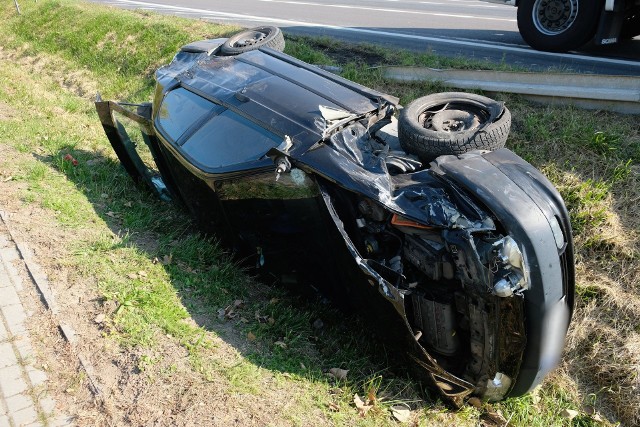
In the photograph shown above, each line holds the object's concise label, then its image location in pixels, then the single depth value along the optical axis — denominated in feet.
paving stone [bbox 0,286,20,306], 13.80
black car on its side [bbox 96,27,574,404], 10.62
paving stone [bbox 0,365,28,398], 11.59
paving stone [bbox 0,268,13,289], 14.33
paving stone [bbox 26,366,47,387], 11.80
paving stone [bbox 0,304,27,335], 13.04
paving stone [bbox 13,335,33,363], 12.33
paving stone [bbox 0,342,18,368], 12.21
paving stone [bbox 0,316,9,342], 12.80
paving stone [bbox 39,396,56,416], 11.19
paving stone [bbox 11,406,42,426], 10.96
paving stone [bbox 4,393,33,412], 11.22
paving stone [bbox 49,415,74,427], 10.93
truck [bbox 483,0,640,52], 23.07
